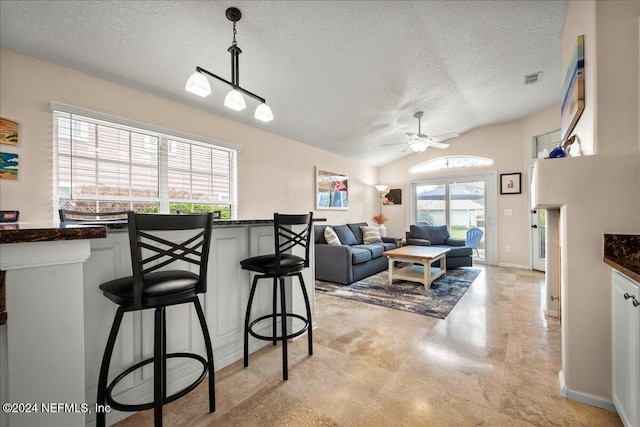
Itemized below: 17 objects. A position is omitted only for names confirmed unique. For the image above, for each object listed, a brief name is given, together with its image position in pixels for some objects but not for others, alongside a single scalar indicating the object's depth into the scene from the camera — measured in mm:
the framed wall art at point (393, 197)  6957
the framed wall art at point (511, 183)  5340
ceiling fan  4152
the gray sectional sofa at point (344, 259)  4082
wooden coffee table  3688
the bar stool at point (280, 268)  1694
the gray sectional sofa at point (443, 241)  5000
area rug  3020
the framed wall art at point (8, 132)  2108
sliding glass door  5734
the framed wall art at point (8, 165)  2100
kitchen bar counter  751
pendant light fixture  1940
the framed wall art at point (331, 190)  5406
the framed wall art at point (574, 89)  1800
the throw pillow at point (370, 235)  5562
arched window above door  5844
